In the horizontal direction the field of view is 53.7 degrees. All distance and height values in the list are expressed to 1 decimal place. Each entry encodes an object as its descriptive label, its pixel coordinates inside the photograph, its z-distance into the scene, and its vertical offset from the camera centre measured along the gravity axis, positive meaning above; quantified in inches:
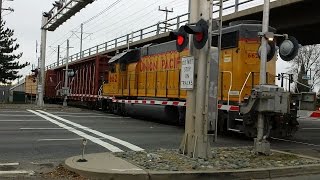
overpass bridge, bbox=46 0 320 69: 621.0 +169.3
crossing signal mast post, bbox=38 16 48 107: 972.0 +94.9
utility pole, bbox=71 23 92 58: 2098.7 +370.9
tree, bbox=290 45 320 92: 2380.3 +270.0
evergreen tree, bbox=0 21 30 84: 1713.0 +173.0
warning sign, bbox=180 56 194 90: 293.1 +19.0
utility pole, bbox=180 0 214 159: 285.7 -6.8
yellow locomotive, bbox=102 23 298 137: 435.9 +28.0
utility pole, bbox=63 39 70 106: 1082.4 -7.8
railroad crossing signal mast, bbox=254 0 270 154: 311.1 +11.4
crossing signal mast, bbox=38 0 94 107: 809.9 +211.1
